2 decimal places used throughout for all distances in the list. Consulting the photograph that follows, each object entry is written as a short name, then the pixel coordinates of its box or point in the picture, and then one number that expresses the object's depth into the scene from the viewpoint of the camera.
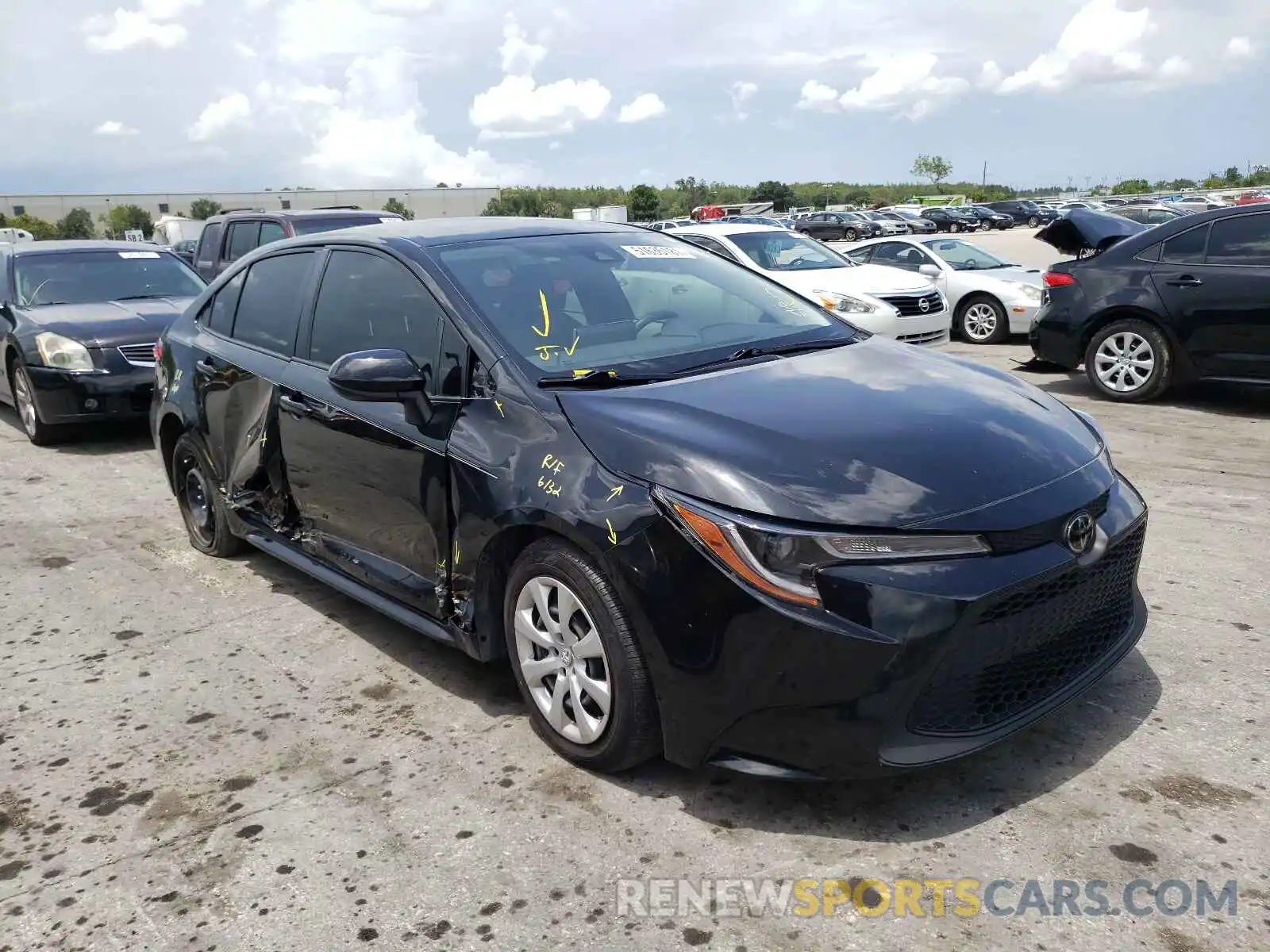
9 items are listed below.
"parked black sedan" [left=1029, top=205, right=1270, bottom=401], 7.83
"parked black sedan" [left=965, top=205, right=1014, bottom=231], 59.53
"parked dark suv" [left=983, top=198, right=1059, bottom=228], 60.38
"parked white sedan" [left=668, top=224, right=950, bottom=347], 10.83
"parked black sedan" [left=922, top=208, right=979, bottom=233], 57.59
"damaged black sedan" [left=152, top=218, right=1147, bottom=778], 2.71
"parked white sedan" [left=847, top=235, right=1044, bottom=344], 12.64
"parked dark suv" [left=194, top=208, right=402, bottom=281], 11.95
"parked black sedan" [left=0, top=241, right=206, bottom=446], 8.30
